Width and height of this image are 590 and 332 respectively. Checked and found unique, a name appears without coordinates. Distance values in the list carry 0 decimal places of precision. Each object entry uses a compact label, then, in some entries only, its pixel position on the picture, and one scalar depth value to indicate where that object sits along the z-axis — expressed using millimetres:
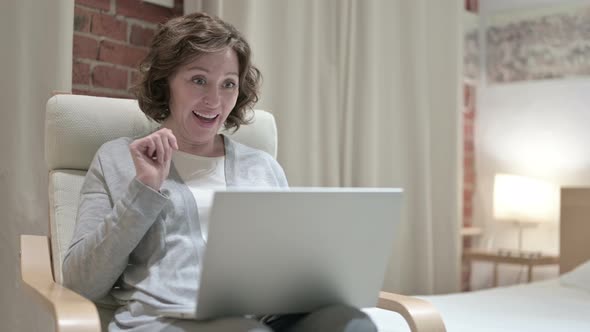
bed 2098
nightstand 3596
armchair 1545
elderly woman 1276
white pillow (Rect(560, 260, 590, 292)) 3015
